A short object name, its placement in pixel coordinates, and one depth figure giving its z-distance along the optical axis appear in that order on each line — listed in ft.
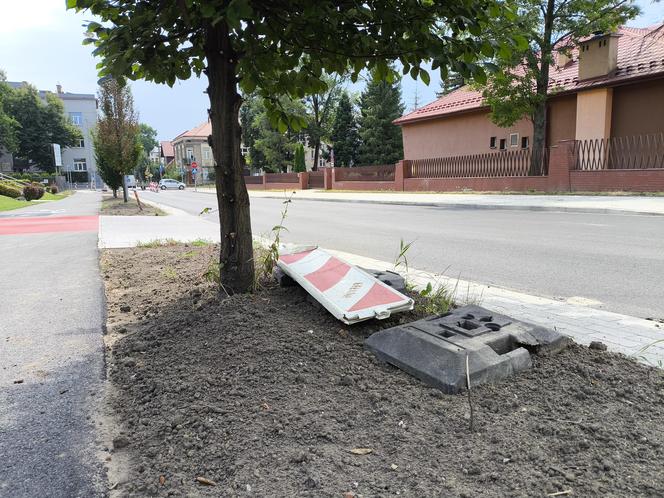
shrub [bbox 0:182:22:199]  108.37
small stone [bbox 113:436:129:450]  7.93
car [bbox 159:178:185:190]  247.09
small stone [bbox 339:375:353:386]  9.18
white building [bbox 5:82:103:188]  274.16
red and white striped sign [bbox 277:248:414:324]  11.32
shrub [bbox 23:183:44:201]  105.29
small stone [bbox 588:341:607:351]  10.74
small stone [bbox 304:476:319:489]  6.52
